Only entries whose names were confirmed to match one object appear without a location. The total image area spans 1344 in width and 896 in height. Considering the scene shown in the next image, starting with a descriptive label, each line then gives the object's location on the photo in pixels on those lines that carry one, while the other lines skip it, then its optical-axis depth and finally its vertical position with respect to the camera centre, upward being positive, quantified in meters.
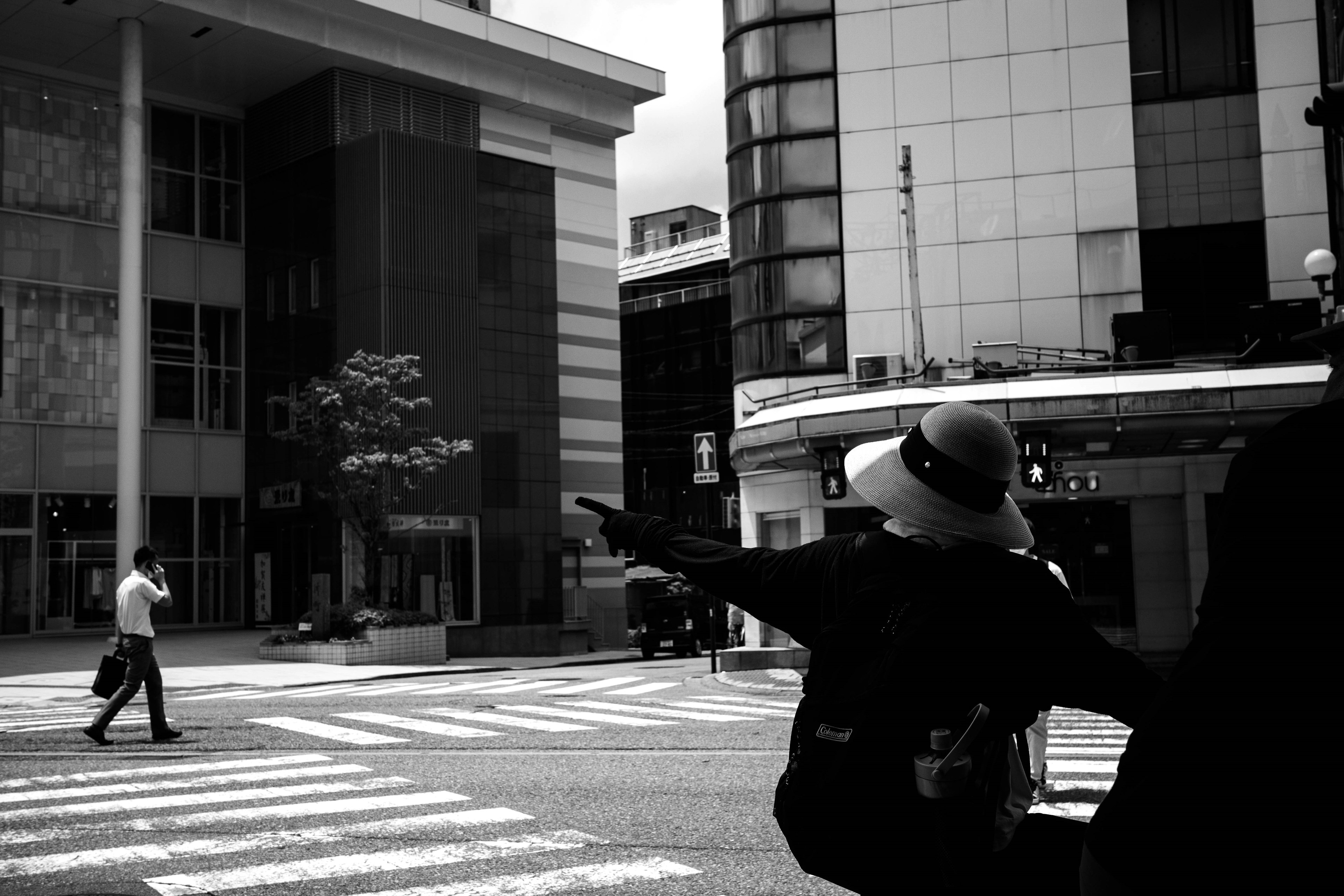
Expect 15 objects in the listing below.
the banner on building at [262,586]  38.34 -0.82
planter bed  29.00 -2.10
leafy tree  31.44 +2.77
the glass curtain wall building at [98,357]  35.78 +5.77
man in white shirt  13.48 -0.88
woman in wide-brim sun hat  2.58 -0.29
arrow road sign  23.19 +1.54
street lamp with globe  19.03 +3.80
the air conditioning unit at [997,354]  26.84 +3.71
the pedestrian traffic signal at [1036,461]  22.19 +1.26
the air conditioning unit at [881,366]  27.06 +3.55
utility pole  25.64 +5.66
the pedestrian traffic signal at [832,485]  23.70 +1.02
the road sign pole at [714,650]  23.80 -1.87
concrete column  32.81 +6.63
